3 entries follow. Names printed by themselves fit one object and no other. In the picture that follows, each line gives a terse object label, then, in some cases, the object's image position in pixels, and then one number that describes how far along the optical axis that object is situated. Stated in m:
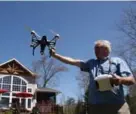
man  3.28
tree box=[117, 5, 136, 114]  17.72
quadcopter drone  3.86
